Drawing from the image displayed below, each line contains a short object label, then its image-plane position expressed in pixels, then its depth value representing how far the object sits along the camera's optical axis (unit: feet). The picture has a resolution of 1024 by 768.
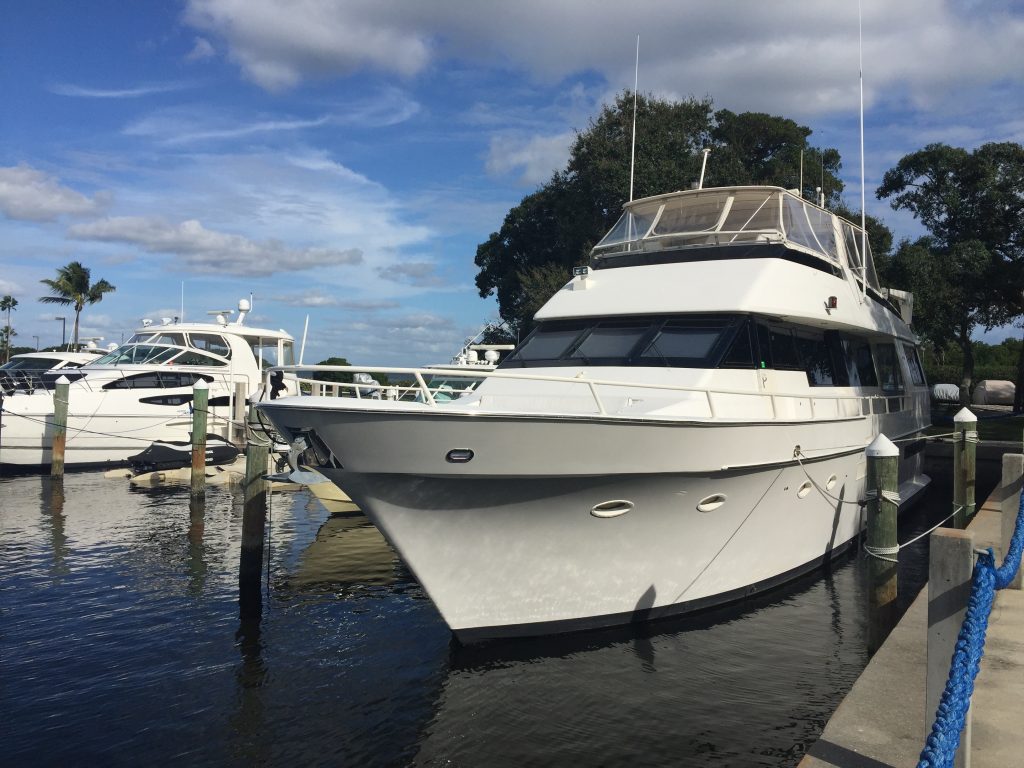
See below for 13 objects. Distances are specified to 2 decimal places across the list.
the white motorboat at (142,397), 61.87
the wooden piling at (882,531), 19.15
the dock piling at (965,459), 32.19
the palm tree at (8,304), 246.68
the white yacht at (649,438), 19.71
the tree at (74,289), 164.04
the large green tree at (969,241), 76.28
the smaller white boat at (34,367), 74.49
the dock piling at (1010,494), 20.76
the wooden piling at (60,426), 57.62
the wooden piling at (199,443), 48.21
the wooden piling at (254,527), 27.50
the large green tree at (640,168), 91.40
